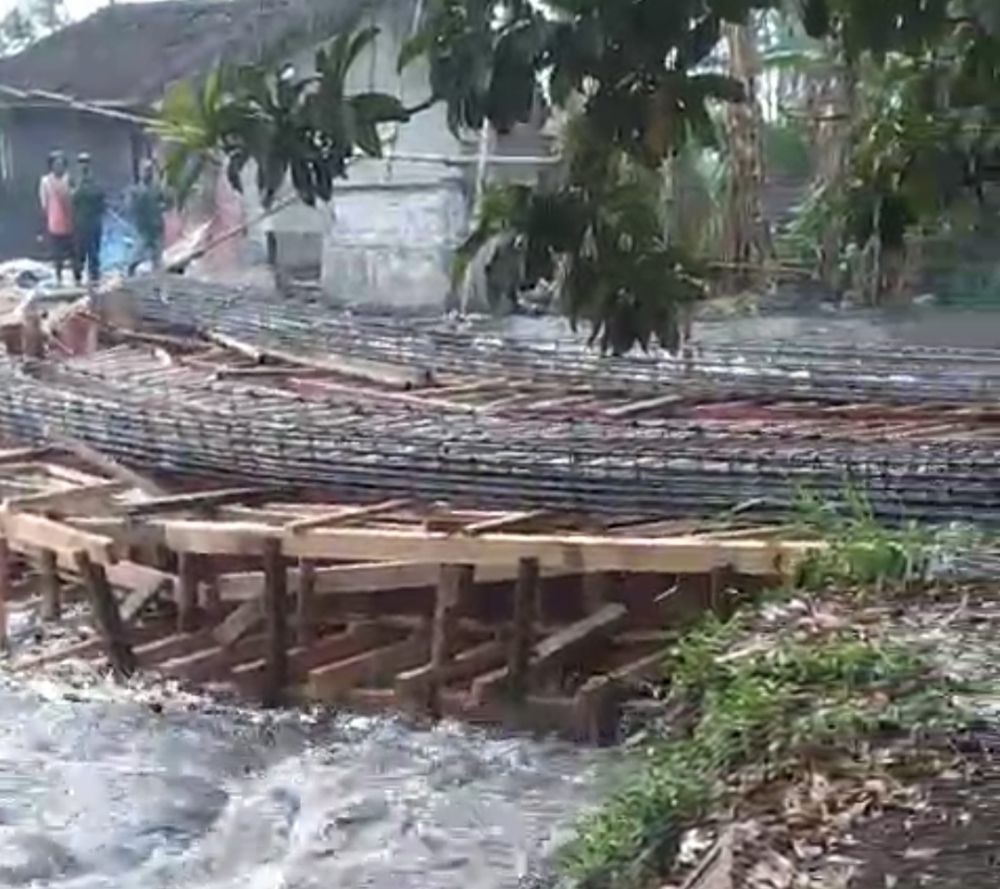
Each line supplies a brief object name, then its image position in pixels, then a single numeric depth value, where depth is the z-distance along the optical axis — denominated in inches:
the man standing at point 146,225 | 881.5
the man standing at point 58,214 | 800.3
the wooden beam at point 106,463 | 402.9
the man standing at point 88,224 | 818.8
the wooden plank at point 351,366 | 490.6
